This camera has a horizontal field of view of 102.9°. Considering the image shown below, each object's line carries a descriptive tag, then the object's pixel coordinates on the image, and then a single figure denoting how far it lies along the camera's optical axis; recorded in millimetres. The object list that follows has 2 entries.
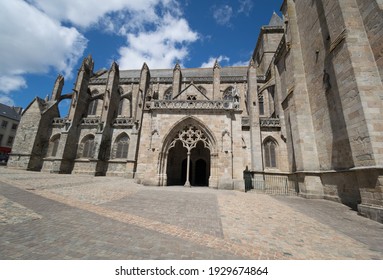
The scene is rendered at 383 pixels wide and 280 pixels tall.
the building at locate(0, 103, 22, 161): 29156
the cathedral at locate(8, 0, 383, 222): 6258
